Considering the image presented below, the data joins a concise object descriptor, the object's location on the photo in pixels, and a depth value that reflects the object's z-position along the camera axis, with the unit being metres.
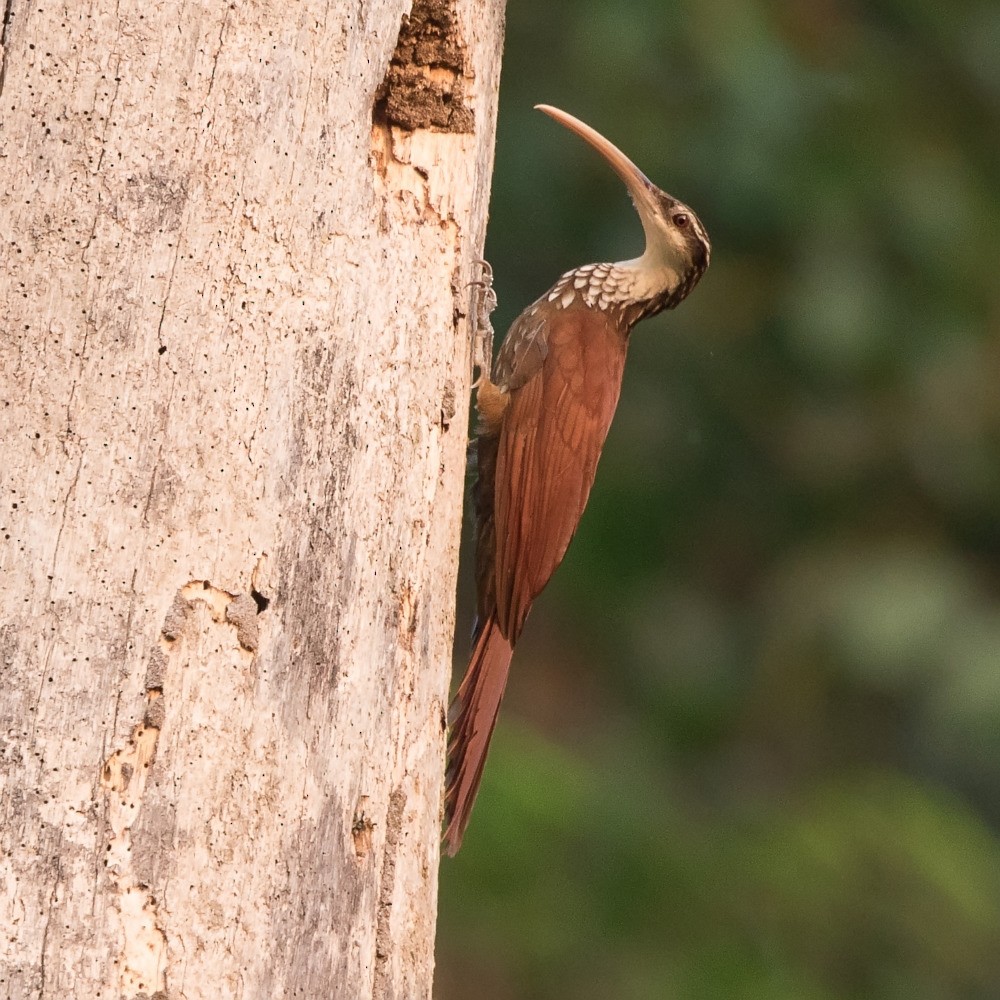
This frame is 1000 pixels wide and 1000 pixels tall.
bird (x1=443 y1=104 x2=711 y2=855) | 7.67
